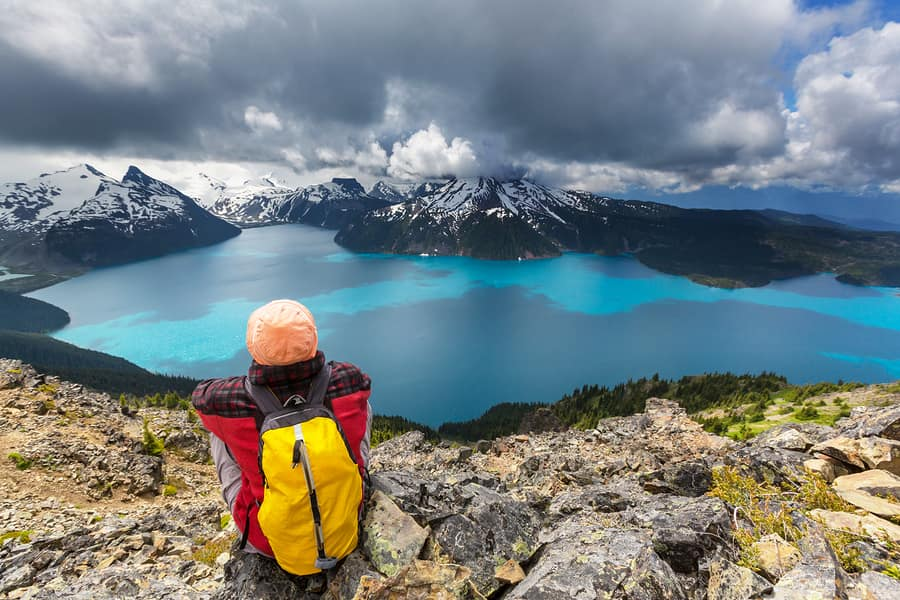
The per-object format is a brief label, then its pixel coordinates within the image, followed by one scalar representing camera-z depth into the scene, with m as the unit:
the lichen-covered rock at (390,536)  3.37
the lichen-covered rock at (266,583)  3.23
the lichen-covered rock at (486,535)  4.00
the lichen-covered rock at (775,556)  2.92
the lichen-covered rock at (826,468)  5.62
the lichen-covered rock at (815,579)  2.40
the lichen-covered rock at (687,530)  3.71
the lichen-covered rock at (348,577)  3.07
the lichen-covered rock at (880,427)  6.49
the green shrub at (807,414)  21.02
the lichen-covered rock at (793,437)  8.37
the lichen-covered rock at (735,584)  2.68
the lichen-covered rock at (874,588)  2.41
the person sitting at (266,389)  2.71
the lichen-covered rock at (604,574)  2.85
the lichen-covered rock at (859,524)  3.28
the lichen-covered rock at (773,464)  6.45
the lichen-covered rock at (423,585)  2.76
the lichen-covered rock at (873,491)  3.84
